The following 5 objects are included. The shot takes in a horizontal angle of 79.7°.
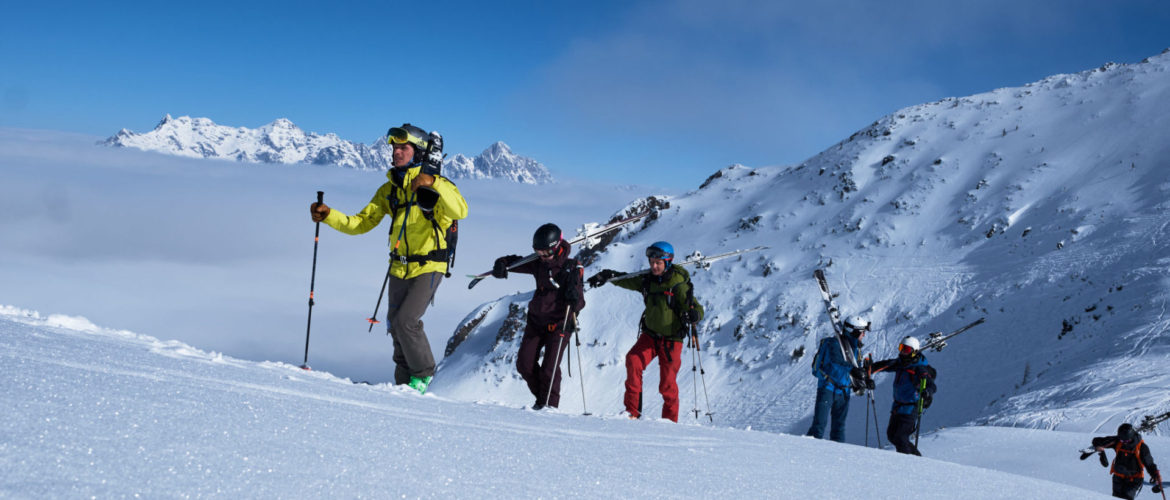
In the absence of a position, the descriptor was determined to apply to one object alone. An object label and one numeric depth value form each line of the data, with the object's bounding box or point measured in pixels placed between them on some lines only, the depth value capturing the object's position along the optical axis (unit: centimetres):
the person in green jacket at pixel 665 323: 843
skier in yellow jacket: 676
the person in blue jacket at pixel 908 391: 985
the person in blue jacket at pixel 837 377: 1010
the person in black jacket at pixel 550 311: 777
